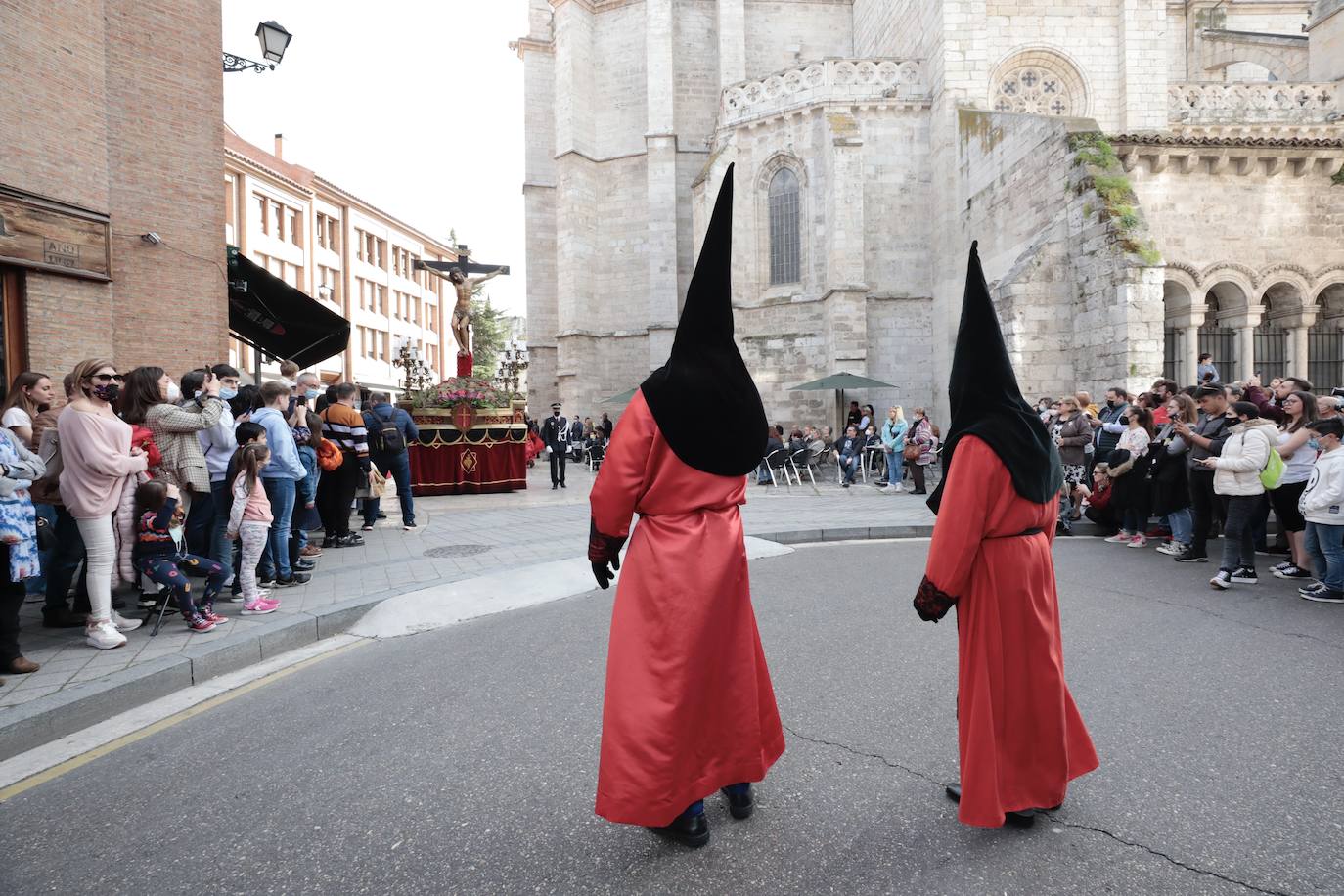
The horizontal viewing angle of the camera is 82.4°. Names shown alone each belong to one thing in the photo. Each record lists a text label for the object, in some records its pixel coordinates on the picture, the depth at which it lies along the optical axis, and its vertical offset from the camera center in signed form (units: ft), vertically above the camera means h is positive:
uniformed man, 54.19 -0.33
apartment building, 119.75 +34.81
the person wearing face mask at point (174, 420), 18.40 +0.58
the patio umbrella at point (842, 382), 67.62 +4.47
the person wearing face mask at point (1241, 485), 22.15 -1.69
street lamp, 36.11 +19.08
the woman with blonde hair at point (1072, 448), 33.32 -0.81
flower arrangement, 47.70 +2.79
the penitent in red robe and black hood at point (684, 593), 8.80 -1.87
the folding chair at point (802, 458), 58.54 -1.85
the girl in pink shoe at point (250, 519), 19.22 -1.96
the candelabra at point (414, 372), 52.65 +4.87
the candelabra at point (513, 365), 60.75 +5.97
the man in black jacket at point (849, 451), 56.57 -1.37
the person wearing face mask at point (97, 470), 15.90 -0.53
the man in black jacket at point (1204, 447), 24.89 -0.63
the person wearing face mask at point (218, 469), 19.79 -0.70
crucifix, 55.57 +11.38
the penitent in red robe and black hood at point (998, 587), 8.86 -1.84
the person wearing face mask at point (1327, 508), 20.15 -2.18
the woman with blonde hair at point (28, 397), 18.33 +1.19
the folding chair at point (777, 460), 55.30 -1.84
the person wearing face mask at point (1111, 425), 32.60 +0.19
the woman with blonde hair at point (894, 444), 51.47 -0.79
